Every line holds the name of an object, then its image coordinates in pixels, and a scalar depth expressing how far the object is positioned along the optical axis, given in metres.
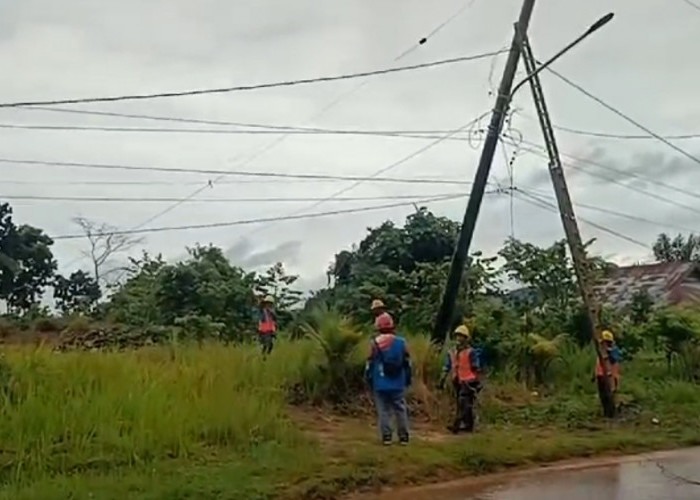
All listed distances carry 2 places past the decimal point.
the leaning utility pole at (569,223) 17.34
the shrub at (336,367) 17.20
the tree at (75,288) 43.50
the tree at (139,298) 27.78
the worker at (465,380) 15.87
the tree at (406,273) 23.81
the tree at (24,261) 41.09
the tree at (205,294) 27.22
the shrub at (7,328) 25.23
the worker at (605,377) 17.45
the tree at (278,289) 28.52
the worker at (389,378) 13.62
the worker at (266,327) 19.92
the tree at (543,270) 27.33
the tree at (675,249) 69.94
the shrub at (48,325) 27.11
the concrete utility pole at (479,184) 18.70
